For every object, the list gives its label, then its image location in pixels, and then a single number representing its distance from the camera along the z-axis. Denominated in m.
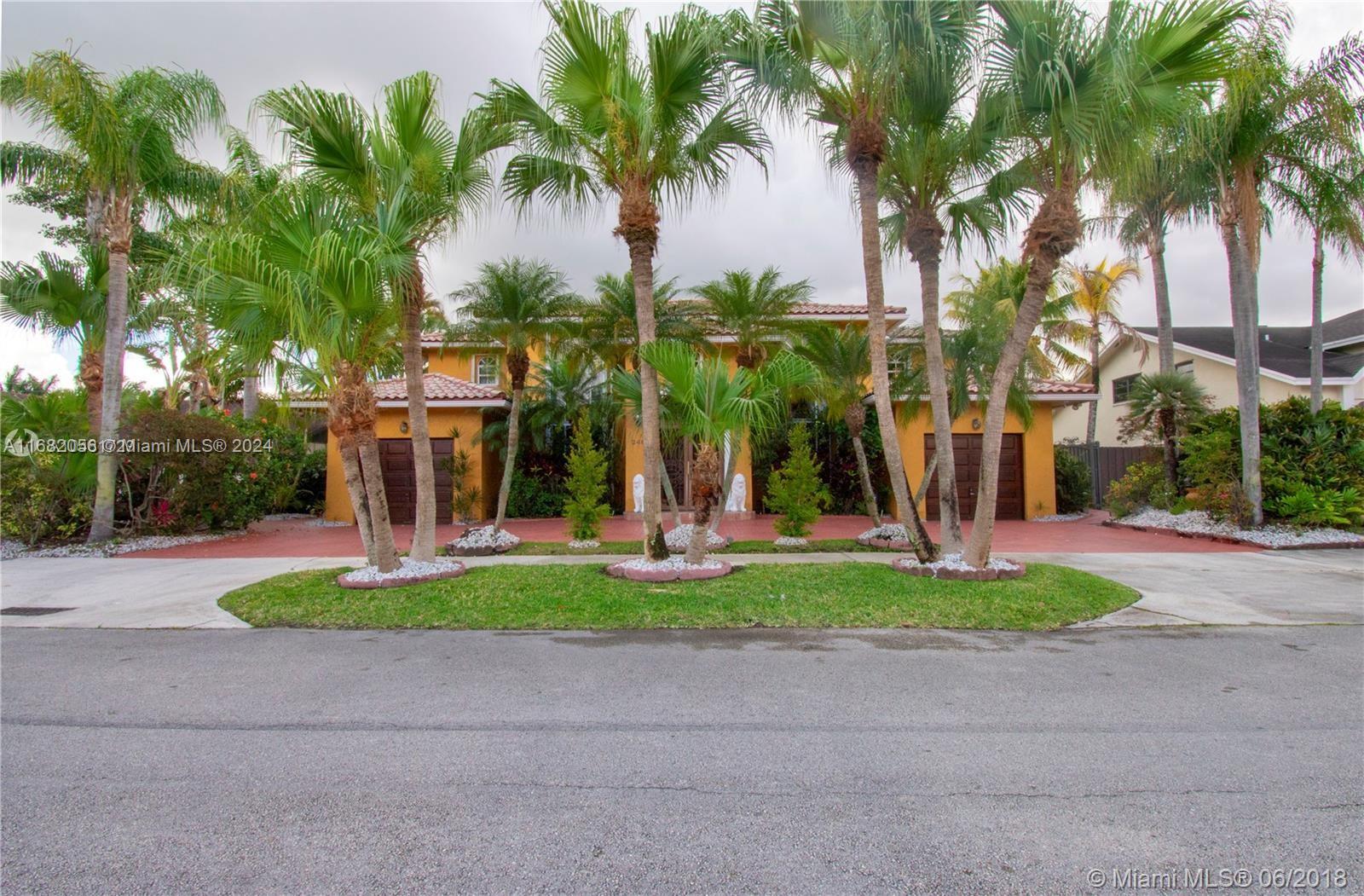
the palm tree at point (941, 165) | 8.52
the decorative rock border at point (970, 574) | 8.92
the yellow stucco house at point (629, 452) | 18.09
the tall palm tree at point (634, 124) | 8.70
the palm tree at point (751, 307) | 12.77
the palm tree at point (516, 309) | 12.97
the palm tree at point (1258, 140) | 12.36
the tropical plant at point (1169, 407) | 15.75
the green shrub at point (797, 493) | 12.74
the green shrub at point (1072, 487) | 19.72
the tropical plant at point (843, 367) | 12.72
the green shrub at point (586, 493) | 13.07
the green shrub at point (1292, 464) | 13.27
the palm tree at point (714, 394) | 8.97
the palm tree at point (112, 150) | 12.23
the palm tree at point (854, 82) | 8.31
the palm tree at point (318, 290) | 7.77
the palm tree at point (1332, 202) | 13.26
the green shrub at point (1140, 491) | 16.41
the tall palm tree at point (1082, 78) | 7.54
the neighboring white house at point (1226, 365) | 20.05
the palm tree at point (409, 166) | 8.62
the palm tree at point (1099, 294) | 26.08
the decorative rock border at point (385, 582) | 8.87
